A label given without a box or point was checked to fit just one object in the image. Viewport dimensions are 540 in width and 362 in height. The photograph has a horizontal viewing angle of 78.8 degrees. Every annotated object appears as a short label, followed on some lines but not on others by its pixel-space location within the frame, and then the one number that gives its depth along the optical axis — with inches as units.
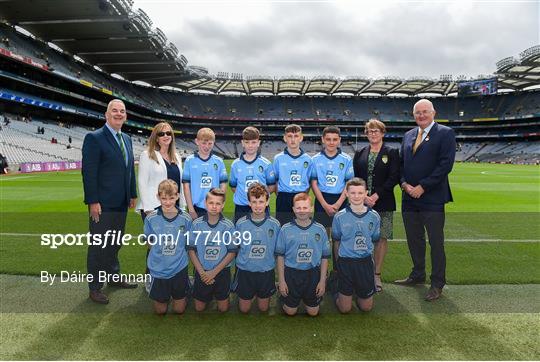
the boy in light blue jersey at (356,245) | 145.3
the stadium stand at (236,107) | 1389.0
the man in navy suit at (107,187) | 153.9
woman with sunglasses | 165.8
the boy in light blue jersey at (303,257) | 139.9
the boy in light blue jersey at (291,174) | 181.3
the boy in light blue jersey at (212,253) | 142.5
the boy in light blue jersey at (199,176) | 177.6
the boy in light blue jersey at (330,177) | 181.3
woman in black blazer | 175.6
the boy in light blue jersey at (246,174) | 178.7
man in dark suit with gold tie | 164.9
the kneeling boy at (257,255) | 142.1
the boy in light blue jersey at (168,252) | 141.3
